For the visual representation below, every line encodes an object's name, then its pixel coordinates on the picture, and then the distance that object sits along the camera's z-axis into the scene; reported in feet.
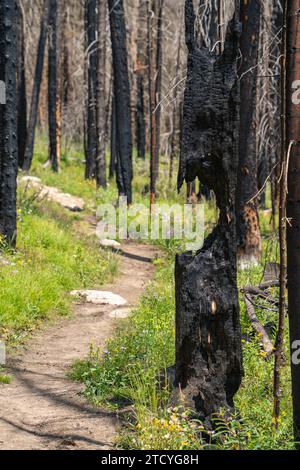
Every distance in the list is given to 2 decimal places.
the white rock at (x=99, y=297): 32.71
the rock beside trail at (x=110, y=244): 45.44
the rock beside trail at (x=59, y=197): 54.95
